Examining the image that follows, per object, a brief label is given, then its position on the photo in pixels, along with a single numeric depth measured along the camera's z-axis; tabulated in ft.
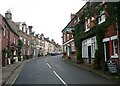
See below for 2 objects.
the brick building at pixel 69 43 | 62.92
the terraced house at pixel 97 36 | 25.01
